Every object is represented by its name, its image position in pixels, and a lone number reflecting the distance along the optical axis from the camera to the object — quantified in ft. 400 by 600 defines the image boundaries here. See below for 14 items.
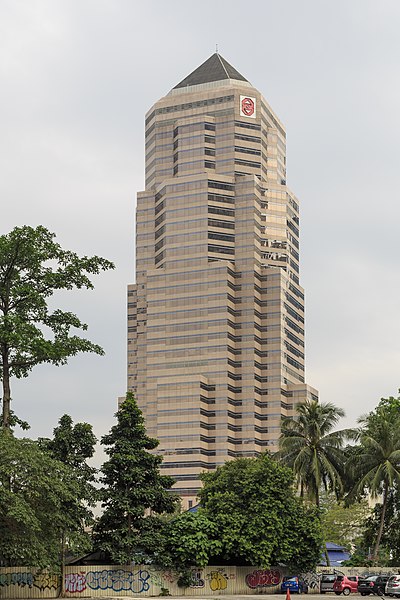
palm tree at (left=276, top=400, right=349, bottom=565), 289.94
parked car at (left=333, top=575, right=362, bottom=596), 246.06
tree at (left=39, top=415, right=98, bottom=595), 208.44
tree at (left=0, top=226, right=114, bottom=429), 203.51
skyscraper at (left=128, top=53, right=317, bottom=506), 629.92
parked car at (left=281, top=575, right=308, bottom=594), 237.25
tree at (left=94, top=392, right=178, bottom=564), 215.51
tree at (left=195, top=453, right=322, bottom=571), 225.97
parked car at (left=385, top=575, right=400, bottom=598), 226.99
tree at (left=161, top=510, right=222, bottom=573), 219.20
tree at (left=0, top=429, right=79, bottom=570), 186.80
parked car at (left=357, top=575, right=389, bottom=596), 237.66
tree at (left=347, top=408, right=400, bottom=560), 292.20
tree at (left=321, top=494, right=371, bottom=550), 363.97
